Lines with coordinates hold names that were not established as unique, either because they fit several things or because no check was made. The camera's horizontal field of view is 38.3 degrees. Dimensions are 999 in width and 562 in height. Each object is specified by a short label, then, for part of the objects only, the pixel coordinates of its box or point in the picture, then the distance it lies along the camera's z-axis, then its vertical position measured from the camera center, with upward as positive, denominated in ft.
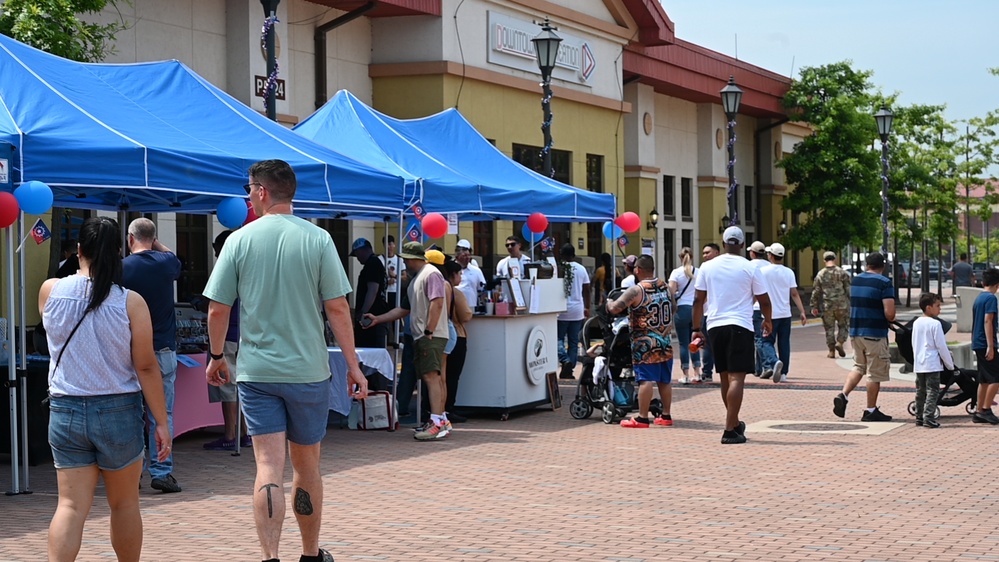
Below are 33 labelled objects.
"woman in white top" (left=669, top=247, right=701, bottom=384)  61.93 -1.07
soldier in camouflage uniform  78.02 -1.14
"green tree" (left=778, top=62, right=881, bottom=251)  154.81 +12.07
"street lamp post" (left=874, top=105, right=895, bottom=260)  107.65 +11.49
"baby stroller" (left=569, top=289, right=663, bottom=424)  47.70 -3.25
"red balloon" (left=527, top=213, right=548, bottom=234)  56.95 +2.36
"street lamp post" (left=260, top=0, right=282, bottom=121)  54.03 +8.62
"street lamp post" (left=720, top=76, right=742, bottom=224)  88.84 +10.68
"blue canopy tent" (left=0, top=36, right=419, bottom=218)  34.32 +3.81
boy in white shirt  45.50 -2.51
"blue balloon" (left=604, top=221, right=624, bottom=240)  70.64 +2.53
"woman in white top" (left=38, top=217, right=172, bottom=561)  20.44 -1.52
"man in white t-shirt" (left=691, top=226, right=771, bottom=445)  41.88 -1.19
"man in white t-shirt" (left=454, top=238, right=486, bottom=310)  56.29 +0.25
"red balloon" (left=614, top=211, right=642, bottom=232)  67.41 +2.74
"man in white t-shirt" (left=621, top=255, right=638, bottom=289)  59.67 +0.47
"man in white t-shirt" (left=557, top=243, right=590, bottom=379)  64.75 -1.46
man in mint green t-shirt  21.94 -0.73
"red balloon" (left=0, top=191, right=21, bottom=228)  31.37 +1.72
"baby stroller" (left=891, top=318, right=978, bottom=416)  47.03 -3.49
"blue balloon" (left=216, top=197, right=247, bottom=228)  39.91 +2.05
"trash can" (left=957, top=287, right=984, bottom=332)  99.60 -2.18
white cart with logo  49.32 -2.81
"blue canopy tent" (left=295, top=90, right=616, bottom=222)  51.44 +4.62
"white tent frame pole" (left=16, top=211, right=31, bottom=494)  33.53 -1.84
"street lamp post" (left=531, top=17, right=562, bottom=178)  69.82 +10.64
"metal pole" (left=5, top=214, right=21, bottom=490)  32.42 -2.34
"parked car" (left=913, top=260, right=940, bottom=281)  287.57 +1.28
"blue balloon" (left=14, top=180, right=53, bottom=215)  32.09 +2.05
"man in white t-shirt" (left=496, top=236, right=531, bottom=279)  60.03 +0.79
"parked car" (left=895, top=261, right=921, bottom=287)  211.20 -0.15
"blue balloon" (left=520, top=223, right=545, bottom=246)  63.06 +2.25
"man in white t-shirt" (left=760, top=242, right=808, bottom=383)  63.41 -1.47
